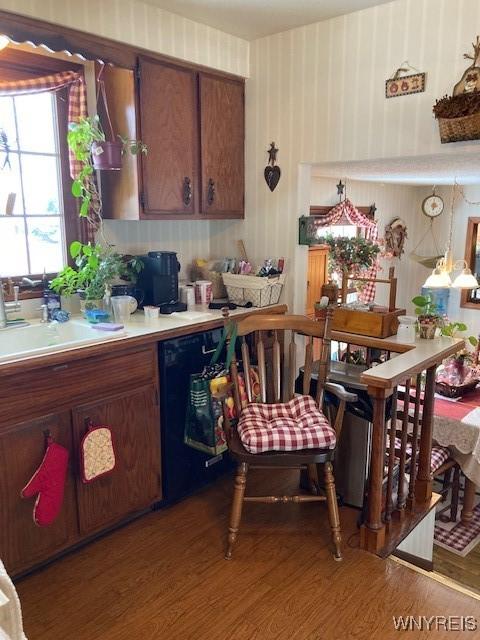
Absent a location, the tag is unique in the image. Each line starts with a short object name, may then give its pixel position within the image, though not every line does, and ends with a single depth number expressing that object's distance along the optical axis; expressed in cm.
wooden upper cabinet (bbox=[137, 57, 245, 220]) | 254
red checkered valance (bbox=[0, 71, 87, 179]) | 226
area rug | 354
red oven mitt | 187
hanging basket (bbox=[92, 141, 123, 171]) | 232
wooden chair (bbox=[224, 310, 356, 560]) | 203
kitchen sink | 225
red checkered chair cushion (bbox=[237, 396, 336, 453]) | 203
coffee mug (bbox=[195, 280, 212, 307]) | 291
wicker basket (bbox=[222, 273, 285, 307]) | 284
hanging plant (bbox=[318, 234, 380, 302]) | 497
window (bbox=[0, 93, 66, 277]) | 240
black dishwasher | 238
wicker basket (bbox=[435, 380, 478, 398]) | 392
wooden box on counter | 255
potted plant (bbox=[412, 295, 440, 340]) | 242
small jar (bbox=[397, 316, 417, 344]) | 247
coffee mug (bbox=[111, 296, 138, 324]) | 244
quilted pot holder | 202
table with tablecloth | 345
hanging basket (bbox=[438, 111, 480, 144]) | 212
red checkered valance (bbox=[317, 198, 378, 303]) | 512
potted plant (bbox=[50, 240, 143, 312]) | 243
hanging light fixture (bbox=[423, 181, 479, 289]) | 453
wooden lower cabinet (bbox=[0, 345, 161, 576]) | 187
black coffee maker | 265
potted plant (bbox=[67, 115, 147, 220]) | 231
